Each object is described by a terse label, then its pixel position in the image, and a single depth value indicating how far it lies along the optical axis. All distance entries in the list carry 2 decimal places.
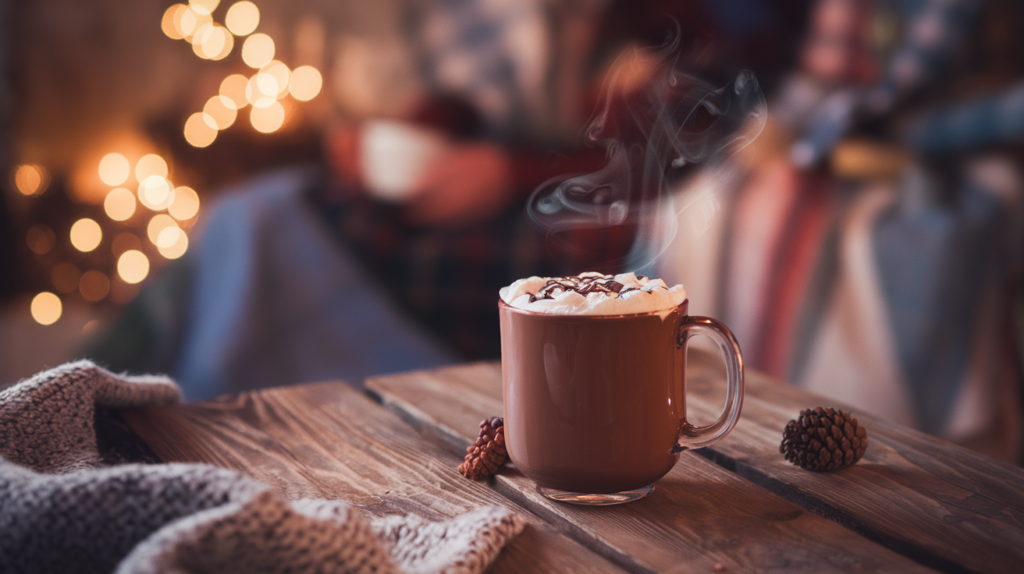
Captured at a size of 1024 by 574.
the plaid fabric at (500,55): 2.42
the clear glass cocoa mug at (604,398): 0.52
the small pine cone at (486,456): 0.61
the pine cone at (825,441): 0.60
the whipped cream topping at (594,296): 0.52
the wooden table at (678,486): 0.48
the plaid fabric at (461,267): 1.86
